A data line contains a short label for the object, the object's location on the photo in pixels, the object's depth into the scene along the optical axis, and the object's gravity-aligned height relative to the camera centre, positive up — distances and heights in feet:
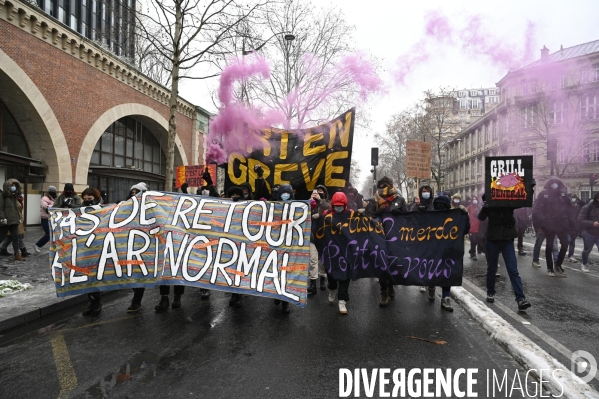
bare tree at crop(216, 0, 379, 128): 72.33 +28.09
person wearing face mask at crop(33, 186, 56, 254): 30.17 -1.01
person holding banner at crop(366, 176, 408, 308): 19.42 +0.06
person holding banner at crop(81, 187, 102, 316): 16.76 -4.76
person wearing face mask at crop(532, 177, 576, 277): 24.95 -1.01
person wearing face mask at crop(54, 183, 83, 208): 19.47 +0.12
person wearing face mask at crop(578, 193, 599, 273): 27.28 -1.62
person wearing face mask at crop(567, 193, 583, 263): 31.84 -3.02
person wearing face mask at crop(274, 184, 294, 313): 18.38 +0.37
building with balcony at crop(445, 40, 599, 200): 36.22 +13.77
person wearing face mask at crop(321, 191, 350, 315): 16.92 -3.72
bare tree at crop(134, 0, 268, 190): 38.96 +18.02
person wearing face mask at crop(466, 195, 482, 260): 34.44 -2.81
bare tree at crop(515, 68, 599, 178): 42.45 +13.83
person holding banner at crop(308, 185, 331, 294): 19.26 -0.57
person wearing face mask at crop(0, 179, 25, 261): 27.14 -1.10
